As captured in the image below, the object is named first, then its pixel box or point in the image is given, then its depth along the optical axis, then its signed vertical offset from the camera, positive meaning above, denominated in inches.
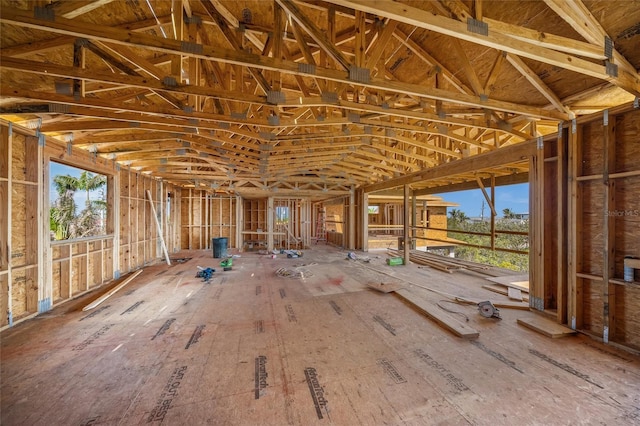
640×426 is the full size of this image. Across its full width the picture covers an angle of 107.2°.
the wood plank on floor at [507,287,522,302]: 193.3 -68.3
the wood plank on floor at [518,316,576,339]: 135.5 -68.7
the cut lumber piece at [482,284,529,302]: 194.9 -70.4
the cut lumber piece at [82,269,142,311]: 176.9 -69.0
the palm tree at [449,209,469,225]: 1189.1 -15.1
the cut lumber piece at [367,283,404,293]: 210.5 -67.8
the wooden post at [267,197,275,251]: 458.9 -19.7
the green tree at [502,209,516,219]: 1132.1 +0.0
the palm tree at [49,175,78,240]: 623.5 +22.9
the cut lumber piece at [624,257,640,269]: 118.4 -25.4
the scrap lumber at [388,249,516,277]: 286.5 -70.4
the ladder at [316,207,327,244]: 679.7 -37.1
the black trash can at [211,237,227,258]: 401.1 -57.3
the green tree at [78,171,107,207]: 705.6 +95.3
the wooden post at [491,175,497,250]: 286.6 -1.2
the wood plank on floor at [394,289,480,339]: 132.6 -67.3
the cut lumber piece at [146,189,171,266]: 335.8 -3.6
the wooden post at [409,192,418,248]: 482.8 +4.5
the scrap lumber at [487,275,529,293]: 221.6 -68.8
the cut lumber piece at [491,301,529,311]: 174.1 -69.6
